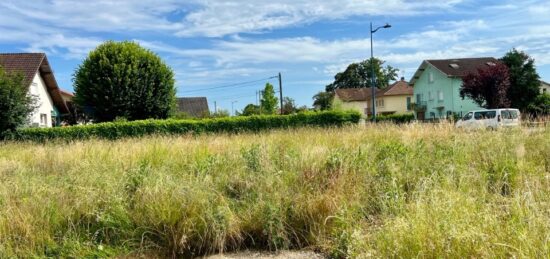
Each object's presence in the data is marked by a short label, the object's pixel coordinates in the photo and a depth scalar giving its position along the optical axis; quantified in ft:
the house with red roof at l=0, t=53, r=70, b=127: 98.02
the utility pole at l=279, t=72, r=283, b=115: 163.20
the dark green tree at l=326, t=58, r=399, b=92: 301.84
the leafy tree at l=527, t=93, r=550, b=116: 115.65
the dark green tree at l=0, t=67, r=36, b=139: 71.35
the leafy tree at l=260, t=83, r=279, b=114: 187.21
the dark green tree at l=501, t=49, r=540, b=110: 122.21
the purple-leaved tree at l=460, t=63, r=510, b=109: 116.78
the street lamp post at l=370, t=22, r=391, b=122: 98.48
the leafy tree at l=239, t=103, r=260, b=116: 168.18
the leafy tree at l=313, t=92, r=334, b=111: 246.47
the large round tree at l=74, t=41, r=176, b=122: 92.38
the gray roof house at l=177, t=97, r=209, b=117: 220.43
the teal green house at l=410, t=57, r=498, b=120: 161.38
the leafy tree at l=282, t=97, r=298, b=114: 165.07
